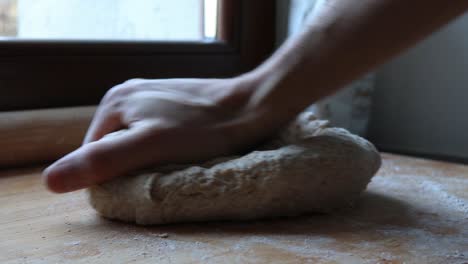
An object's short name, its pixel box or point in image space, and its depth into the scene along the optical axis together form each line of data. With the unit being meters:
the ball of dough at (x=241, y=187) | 0.76
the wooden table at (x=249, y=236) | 0.66
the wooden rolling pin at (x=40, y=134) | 1.13
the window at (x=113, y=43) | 1.24
